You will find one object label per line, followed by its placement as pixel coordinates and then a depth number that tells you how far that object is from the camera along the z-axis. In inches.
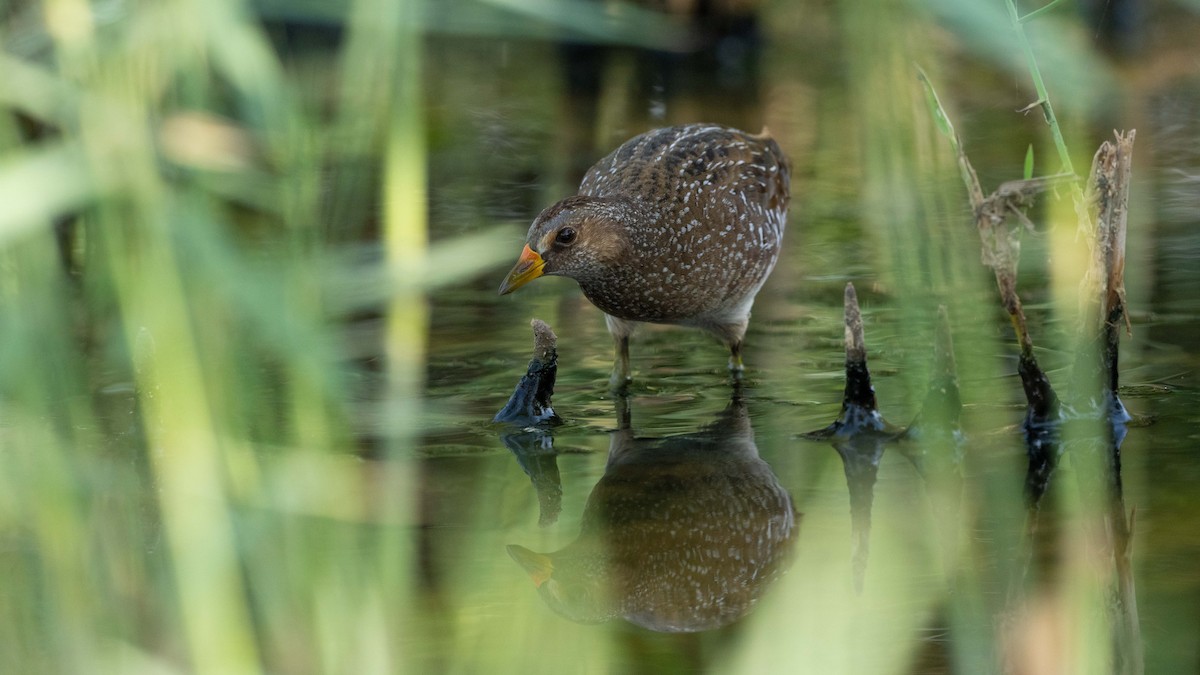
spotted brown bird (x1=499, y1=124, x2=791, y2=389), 397.7
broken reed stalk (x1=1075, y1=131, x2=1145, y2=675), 295.0
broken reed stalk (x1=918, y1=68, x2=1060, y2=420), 281.0
